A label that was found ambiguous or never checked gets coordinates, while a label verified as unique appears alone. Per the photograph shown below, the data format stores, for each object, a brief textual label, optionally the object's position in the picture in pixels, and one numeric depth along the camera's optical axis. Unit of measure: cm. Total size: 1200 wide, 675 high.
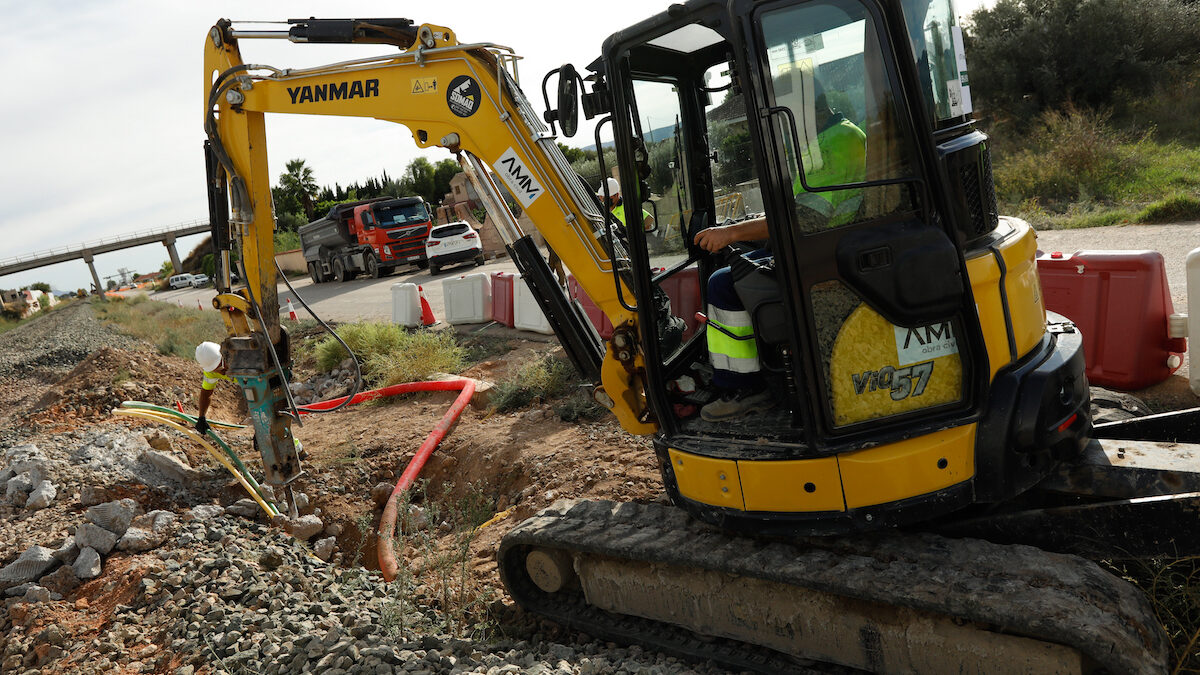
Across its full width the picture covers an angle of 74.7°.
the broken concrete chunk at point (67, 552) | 495
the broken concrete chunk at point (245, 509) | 569
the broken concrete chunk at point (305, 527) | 561
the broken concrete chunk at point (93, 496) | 558
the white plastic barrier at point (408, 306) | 1223
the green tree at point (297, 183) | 5212
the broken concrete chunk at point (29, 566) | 473
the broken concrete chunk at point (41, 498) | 554
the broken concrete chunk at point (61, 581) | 473
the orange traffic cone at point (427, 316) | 1231
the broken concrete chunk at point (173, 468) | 613
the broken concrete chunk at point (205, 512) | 541
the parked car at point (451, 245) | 2269
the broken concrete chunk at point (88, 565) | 485
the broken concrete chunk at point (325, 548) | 551
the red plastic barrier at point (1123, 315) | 554
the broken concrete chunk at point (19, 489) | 565
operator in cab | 298
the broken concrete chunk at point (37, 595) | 455
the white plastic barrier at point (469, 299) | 1159
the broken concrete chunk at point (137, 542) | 507
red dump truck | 2461
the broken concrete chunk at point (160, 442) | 670
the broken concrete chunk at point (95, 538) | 506
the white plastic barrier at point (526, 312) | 1034
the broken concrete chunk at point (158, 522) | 522
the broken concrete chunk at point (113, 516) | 527
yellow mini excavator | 293
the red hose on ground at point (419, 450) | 516
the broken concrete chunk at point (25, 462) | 581
